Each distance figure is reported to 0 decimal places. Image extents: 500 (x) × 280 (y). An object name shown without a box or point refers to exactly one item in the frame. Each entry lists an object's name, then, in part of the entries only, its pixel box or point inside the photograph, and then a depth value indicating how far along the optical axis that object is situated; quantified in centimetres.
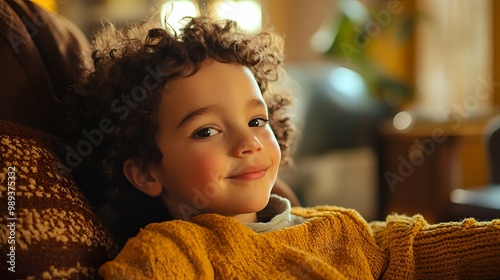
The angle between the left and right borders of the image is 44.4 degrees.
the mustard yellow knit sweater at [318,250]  79
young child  87
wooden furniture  295
